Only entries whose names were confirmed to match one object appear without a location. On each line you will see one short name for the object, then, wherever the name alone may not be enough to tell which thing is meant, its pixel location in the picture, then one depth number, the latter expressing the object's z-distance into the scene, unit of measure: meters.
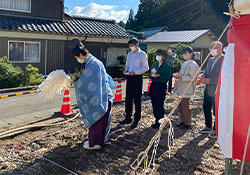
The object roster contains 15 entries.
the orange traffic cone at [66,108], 5.35
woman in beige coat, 4.43
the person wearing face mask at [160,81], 4.59
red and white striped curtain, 2.08
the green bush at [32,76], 9.26
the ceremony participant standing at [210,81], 4.14
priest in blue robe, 3.58
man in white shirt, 4.68
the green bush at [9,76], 8.37
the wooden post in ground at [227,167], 2.14
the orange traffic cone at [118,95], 6.94
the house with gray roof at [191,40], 21.01
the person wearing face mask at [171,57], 7.65
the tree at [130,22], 39.83
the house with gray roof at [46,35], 10.22
